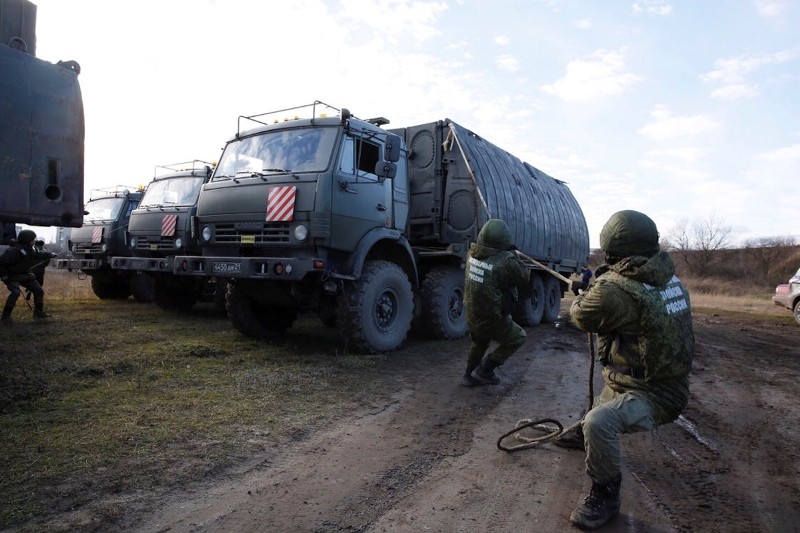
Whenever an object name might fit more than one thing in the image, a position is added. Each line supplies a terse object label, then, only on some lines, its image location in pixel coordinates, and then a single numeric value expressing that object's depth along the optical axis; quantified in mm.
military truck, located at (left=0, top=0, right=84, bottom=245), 3648
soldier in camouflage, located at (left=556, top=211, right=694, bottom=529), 2686
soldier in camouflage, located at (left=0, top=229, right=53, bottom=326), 8442
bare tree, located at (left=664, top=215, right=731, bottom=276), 44438
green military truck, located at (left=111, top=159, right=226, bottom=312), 9273
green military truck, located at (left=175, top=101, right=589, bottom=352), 5977
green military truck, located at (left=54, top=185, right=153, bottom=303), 10819
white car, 15031
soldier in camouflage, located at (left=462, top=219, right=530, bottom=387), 5160
